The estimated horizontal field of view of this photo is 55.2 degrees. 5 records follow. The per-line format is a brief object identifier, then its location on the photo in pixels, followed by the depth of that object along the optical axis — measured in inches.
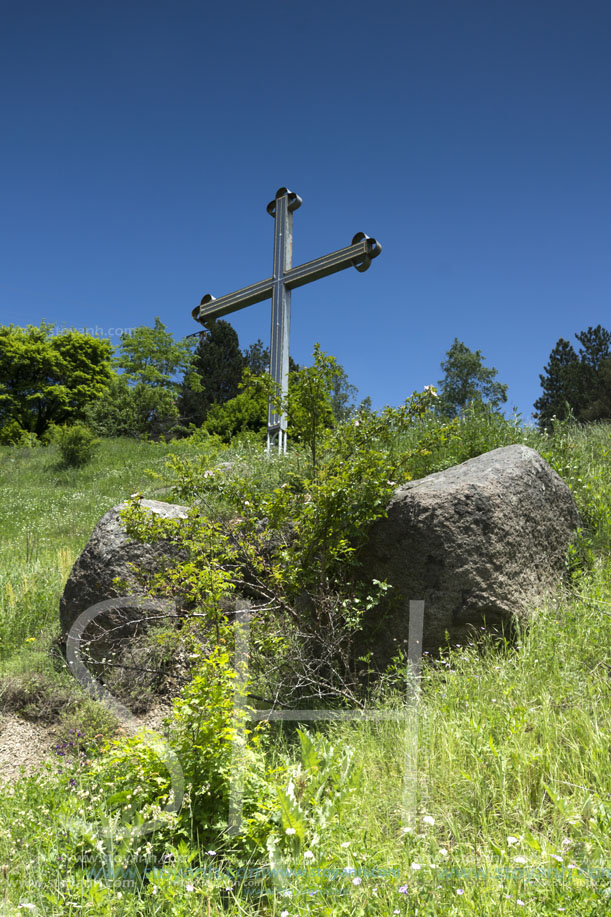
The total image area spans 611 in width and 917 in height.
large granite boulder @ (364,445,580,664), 161.0
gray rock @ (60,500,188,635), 201.9
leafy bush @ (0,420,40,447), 1096.8
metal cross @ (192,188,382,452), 322.7
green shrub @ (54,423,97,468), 583.8
